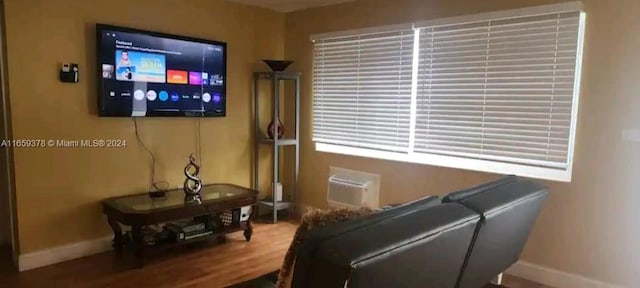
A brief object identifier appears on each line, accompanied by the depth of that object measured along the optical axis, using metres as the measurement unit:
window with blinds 2.89
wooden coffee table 3.12
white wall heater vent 3.99
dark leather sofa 1.24
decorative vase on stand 4.36
